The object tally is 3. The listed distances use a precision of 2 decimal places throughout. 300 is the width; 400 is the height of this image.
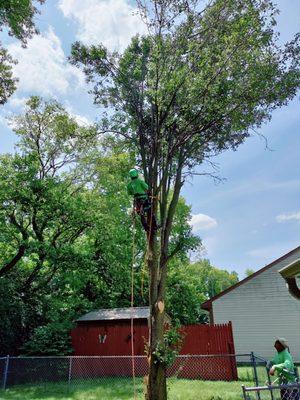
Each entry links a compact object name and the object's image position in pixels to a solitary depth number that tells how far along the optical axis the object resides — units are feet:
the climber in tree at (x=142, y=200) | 24.91
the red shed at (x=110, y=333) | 48.57
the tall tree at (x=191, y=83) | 26.58
